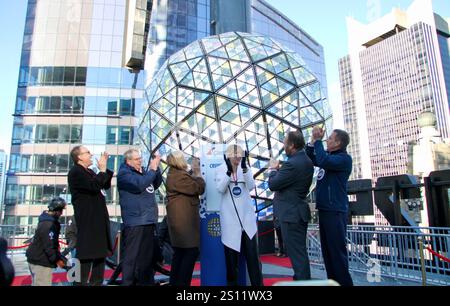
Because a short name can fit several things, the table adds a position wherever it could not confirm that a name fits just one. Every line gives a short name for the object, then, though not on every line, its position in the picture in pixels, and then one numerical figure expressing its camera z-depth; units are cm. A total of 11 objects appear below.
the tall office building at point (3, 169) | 3234
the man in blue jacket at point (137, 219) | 362
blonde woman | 351
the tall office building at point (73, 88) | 3209
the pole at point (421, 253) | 420
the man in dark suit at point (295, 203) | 330
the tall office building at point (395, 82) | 8675
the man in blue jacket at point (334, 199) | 330
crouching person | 367
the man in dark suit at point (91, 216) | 329
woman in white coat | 348
